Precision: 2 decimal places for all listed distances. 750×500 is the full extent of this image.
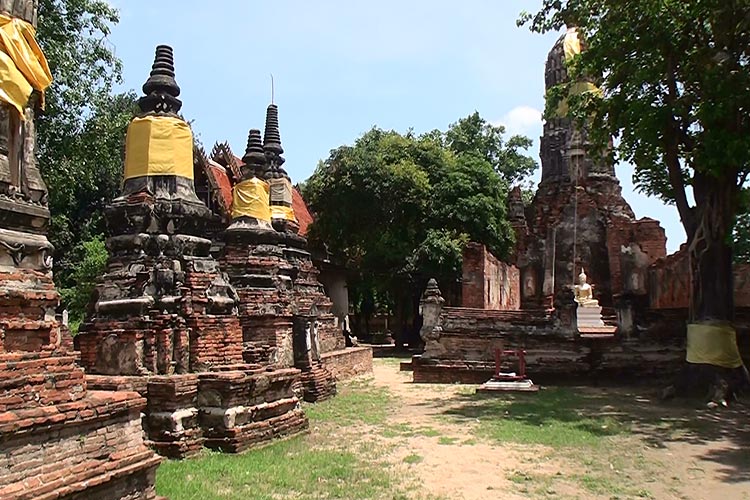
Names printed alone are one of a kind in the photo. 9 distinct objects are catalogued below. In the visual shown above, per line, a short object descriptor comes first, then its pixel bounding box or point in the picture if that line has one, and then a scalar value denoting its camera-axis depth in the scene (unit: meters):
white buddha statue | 21.16
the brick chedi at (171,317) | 7.72
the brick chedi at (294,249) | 16.33
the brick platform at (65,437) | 4.25
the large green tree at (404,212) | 24.77
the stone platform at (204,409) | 7.49
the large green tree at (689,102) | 10.84
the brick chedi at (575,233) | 22.58
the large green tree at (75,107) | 16.50
